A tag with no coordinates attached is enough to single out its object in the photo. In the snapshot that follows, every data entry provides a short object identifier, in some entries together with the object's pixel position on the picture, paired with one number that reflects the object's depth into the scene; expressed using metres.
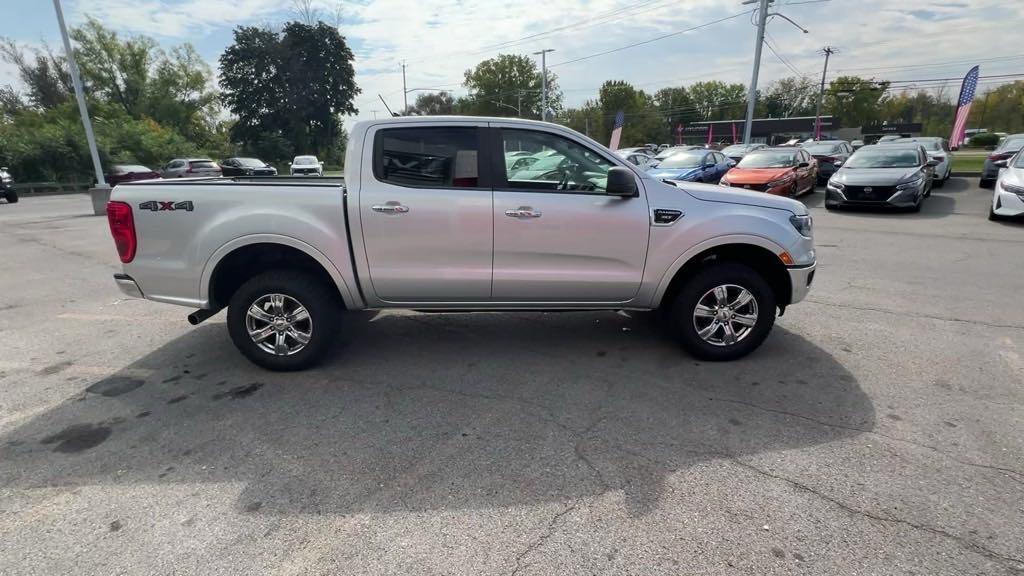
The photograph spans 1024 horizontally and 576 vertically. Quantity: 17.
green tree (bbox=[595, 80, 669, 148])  87.25
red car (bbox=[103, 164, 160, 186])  24.50
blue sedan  15.12
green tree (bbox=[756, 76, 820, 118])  92.62
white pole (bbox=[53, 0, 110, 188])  15.99
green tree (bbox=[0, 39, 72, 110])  48.19
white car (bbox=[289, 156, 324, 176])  33.12
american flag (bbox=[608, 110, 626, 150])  26.55
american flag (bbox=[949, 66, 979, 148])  23.03
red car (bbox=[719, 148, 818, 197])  13.49
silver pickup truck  3.93
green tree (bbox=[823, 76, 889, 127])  80.69
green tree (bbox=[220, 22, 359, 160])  55.44
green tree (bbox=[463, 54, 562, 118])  93.50
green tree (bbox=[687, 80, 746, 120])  101.00
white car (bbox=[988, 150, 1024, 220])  10.26
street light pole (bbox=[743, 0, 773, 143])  25.69
